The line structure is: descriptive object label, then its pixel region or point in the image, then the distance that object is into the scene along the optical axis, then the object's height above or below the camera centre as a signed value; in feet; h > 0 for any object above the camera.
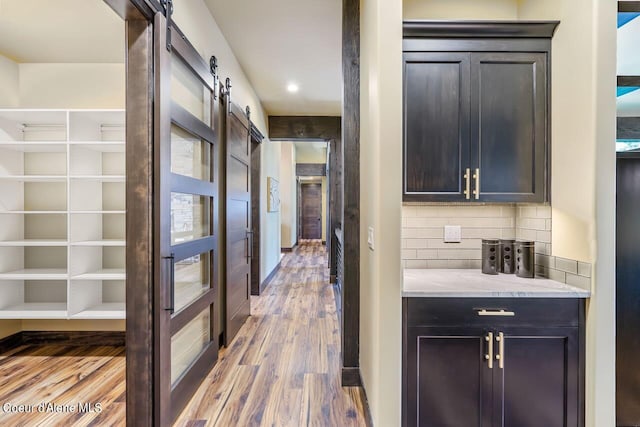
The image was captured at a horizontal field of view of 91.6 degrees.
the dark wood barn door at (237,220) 9.74 -0.35
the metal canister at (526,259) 5.90 -0.91
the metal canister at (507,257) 6.17 -0.92
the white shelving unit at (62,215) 9.04 -0.14
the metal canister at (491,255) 6.18 -0.88
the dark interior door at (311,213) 44.45 -0.32
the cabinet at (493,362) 5.03 -2.45
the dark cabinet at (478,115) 5.74 +1.80
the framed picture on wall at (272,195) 18.71 +1.00
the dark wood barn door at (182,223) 5.48 -0.27
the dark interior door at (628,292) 5.52 -1.45
